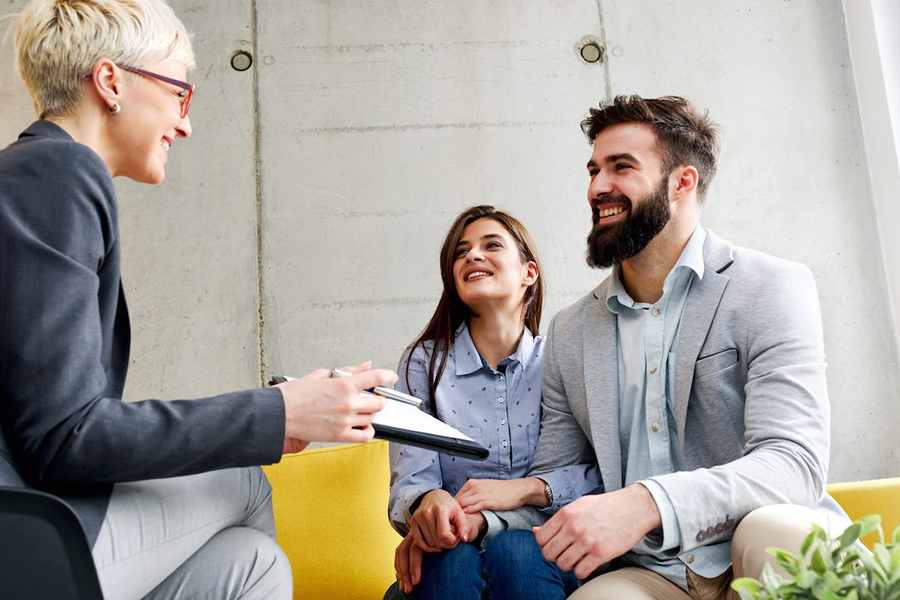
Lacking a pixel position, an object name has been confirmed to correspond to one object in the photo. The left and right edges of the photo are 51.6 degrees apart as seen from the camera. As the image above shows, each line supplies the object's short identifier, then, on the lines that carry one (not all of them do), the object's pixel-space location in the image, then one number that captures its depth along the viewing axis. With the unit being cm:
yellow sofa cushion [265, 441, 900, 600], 254
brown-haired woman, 183
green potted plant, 82
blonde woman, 112
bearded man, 150
